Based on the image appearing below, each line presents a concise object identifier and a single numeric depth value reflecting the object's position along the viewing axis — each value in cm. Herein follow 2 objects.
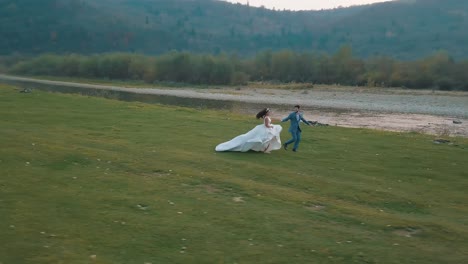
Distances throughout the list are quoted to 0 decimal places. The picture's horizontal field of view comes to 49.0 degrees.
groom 2564
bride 2394
